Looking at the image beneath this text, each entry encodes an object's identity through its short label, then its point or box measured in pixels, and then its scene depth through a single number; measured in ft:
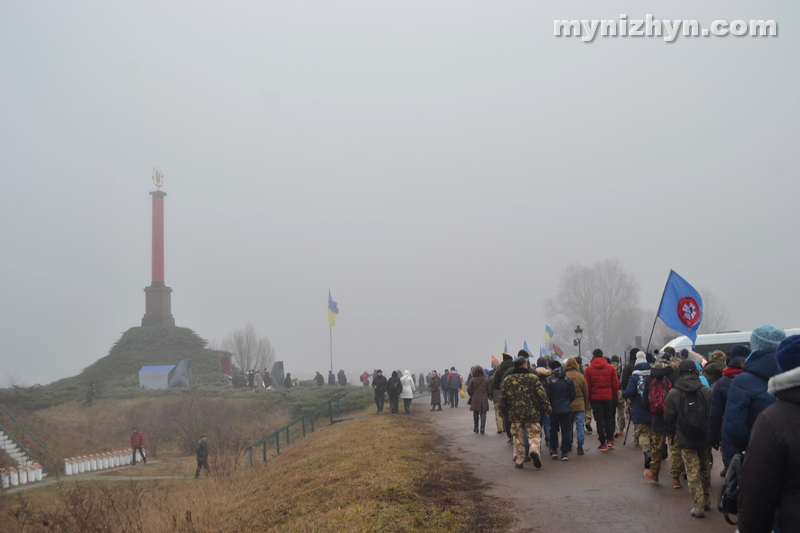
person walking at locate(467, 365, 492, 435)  59.47
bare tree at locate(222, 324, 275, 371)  268.41
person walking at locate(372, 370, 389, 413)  89.45
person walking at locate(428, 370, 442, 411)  94.53
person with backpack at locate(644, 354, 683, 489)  29.19
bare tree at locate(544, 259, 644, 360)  266.57
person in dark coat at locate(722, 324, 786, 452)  17.66
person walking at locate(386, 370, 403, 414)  88.63
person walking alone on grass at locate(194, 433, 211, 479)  78.12
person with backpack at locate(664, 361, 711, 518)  24.93
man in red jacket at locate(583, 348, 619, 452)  43.52
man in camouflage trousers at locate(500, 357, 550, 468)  37.50
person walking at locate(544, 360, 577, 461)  40.06
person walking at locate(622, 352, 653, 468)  33.99
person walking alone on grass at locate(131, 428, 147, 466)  103.40
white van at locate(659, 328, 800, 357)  82.89
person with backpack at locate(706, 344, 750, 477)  19.37
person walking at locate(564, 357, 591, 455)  42.65
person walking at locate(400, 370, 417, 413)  89.42
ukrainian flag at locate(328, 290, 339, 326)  143.84
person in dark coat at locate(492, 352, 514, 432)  51.32
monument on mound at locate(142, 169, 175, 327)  210.38
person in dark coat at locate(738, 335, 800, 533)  10.50
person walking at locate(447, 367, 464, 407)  99.04
